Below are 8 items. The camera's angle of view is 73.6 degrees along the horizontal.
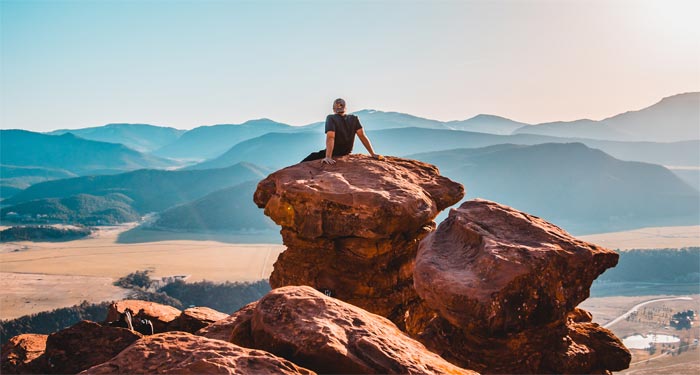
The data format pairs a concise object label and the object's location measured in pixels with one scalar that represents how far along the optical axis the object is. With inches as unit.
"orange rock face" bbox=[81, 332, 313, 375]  169.9
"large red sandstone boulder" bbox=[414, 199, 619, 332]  261.7
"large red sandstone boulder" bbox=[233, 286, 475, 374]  190.5
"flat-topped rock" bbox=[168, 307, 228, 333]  346.3
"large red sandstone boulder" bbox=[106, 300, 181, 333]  366.3
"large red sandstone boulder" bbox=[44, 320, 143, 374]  288.2
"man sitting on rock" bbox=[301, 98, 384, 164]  446.3
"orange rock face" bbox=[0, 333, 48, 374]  303.3
